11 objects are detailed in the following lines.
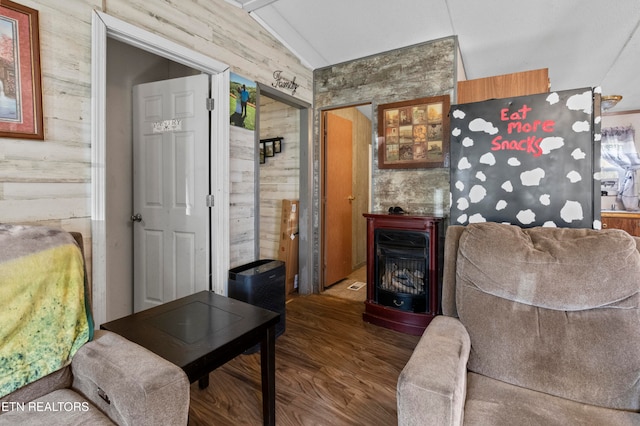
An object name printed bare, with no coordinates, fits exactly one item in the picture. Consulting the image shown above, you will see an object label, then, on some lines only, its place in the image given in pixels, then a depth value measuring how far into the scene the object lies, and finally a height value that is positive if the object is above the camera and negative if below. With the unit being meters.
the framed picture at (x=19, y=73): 1.44 +0.63
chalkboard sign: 1.84 +0.30
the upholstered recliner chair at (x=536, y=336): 1.00 -0.49
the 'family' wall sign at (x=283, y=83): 3.07 +1.28
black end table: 1.21 -0.56
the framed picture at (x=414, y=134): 2.93 +0.72
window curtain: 4.41 +0.69
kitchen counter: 3.95 -0.18
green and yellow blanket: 1.07 -0.36
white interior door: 2.47 +0.14
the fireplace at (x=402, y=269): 2.68 -0.56
